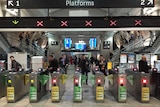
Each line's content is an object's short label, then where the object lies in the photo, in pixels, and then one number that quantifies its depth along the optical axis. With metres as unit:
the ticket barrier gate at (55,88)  4.86
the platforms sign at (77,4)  3.55
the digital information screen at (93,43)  18.49
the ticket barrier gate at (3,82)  5.35
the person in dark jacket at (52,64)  5.85
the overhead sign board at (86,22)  4.10
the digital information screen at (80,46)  20.07
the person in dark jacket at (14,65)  6.09
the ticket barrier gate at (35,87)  4.87
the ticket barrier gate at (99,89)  4.87
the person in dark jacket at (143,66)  5.68
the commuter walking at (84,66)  7.21
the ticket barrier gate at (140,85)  4.84
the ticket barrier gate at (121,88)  4.86
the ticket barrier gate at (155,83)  5.40
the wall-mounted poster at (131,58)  9.83
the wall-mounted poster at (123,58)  10.20
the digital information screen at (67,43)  18.39
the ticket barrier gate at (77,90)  4.87
